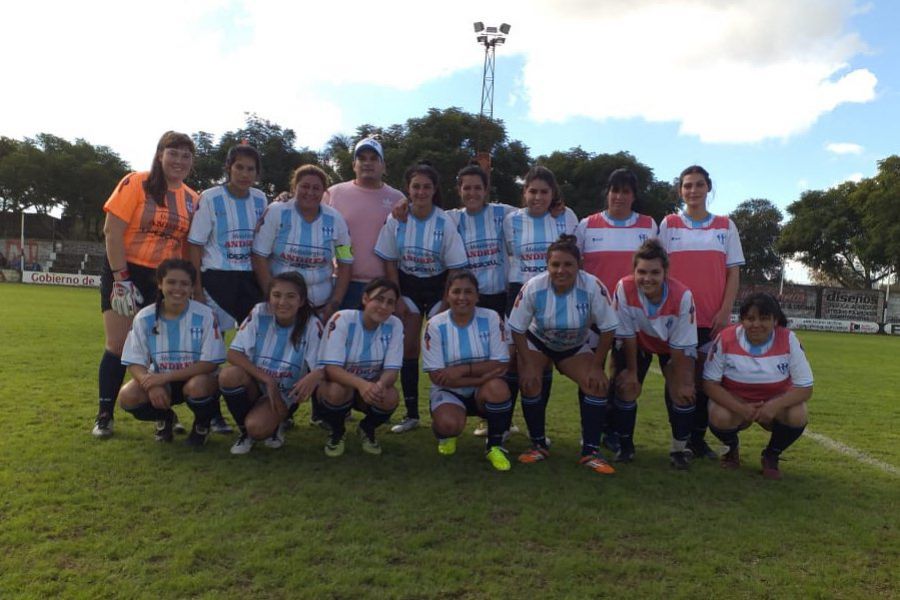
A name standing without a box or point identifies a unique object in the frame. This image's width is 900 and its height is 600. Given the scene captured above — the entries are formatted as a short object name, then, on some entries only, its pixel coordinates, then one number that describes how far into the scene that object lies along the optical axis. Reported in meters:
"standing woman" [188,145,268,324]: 4.14
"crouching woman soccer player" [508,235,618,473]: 3.87
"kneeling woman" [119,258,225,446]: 3.84
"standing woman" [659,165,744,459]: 4.19
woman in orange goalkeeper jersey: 4.02
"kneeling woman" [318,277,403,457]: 3.81
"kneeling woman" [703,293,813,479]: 3.84
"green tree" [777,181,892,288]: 36.31
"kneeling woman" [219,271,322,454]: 3.80
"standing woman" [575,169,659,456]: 4.21
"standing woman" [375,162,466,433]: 4.35
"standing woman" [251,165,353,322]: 4.18
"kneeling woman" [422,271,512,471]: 3.95
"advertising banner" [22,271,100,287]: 28.83
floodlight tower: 27.50
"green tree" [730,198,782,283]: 55.56
